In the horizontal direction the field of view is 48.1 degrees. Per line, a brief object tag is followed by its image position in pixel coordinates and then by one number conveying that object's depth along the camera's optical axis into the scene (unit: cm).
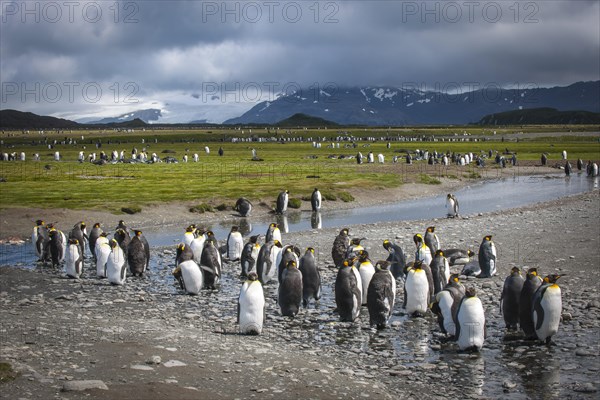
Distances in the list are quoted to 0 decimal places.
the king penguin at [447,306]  1154
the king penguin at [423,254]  1573
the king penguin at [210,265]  1564
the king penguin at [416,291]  1290
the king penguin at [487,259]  1583
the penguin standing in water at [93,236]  1999
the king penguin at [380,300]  1212
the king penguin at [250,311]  1173
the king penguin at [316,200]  3228
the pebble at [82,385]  827
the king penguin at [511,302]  1195
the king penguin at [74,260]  1684
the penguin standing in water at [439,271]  1402
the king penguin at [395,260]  1599
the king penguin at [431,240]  1795
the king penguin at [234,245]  1880
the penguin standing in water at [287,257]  1498
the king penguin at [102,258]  1708
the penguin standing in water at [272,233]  1917
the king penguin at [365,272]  1373
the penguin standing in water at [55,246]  1892
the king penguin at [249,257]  1695
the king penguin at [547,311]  1104
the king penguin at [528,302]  1144
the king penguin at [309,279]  1402
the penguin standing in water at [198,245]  1852
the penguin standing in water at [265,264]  1614
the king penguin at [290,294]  1298
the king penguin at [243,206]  3109
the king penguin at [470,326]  1070
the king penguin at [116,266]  1598
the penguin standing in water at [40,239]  1998
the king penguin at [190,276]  1491
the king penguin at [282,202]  3155
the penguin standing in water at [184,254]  1551
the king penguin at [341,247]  1752
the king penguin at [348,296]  1255
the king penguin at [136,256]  1705
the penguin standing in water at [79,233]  2002
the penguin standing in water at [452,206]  2878
